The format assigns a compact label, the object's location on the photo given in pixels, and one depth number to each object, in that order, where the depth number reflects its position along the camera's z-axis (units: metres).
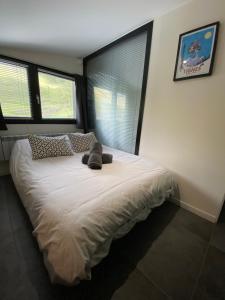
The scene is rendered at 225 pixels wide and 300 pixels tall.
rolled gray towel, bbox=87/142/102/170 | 1.68
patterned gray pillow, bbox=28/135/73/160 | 1.95
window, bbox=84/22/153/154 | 2.09
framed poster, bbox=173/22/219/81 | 1.43
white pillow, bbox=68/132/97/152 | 2.38
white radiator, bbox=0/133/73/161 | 2.34
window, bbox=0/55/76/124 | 2.41
